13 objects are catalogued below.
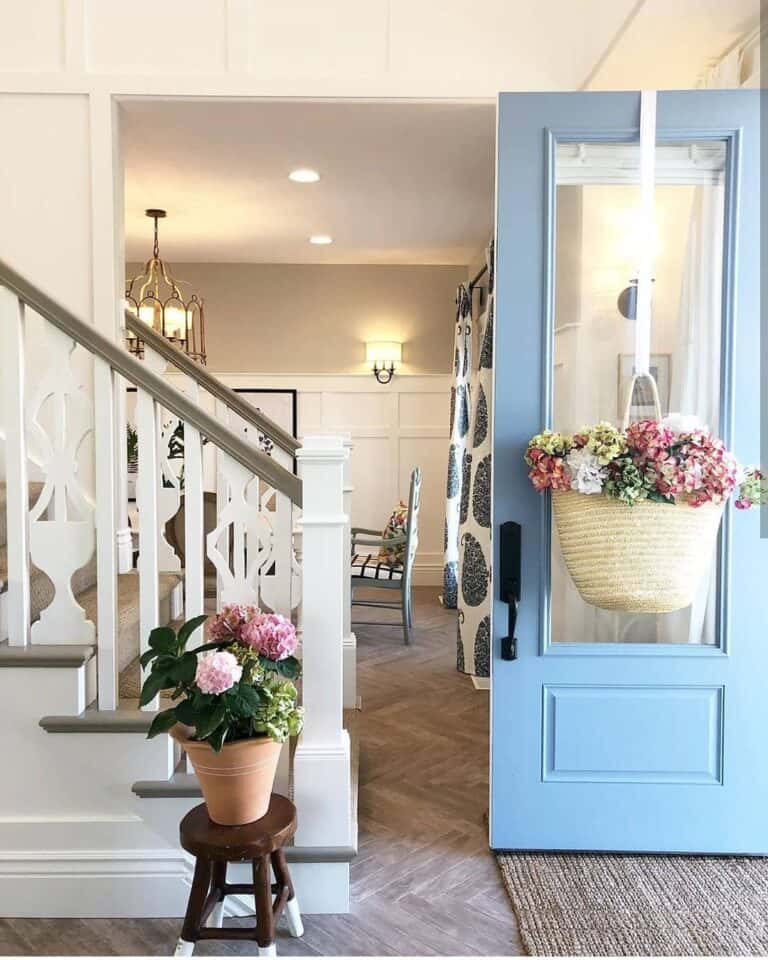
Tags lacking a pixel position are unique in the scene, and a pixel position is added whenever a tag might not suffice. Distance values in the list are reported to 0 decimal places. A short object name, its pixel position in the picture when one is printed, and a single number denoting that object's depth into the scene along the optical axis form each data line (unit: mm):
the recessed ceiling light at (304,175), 4074
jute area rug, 2021
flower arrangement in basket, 2064
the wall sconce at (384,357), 6848
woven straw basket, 2090
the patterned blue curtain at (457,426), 5680
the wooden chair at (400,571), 5051
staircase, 2102
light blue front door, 2443
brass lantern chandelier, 4637
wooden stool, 1790
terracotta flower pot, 1820
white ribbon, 2375
